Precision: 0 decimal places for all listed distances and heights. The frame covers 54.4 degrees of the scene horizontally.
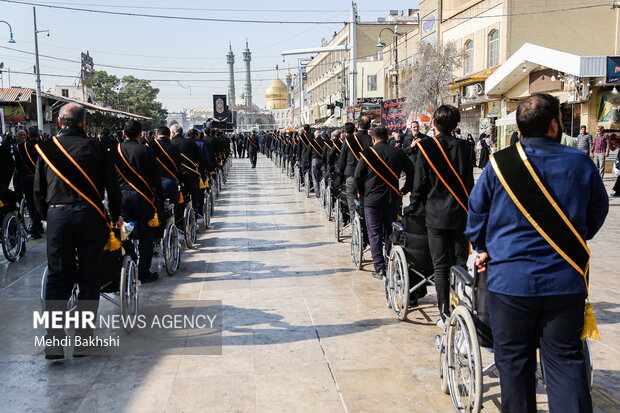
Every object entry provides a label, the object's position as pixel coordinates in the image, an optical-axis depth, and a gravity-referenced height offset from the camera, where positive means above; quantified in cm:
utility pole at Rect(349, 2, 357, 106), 3719 +514
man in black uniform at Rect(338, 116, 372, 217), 933 -29
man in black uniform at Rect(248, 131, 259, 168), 3066 -87
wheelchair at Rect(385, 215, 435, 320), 546 -123
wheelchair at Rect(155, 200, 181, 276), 742 -142
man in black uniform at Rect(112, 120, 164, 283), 684 -54
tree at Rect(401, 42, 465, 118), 3058 +265
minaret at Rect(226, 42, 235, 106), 13862 +975
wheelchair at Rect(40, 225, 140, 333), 517 -131
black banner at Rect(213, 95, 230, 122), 3997 +161
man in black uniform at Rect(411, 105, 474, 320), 493 -51
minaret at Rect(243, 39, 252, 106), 13827 +1146
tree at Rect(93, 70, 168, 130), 7219 +482
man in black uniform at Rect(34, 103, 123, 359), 471 -60
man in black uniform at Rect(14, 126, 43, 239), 972 -57
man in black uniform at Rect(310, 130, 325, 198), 1498 -75
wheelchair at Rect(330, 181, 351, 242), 933 -141
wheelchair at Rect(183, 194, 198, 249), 927 -147
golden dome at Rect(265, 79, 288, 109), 15350 +902
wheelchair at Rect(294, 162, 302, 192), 1872 -139
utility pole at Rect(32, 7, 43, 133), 2961 +253
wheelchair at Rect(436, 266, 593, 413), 338 -127
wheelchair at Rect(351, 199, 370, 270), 768 -140
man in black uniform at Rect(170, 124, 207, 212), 1020 -44
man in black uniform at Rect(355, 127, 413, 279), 691 -65
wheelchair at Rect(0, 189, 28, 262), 830 -133
